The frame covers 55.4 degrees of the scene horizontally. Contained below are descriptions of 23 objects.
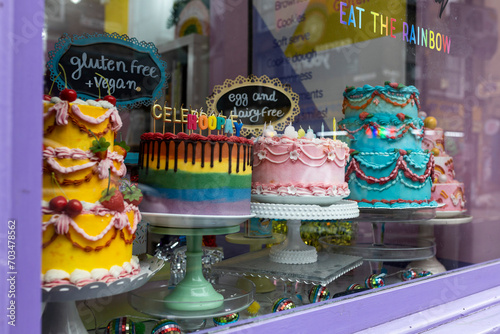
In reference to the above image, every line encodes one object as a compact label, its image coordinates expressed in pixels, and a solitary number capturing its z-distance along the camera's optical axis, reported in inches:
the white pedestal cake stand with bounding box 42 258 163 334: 38.3
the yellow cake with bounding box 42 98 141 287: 40.4
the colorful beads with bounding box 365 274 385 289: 66.6
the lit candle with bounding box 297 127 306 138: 71.3
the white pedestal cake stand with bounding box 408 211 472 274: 80.0
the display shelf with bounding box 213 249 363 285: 65.7
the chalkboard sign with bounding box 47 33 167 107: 49.0
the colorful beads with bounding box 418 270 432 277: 72.7
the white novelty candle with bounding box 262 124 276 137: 69.9
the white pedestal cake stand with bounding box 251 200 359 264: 64.2
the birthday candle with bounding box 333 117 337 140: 77.3
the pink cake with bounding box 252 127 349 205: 68.1
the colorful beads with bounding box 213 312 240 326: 48.5
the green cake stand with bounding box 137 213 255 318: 51.5
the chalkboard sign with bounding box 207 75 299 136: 64.6
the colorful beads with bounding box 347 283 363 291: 64.6
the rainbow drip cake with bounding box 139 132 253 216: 52.0
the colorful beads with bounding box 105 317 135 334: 47.5
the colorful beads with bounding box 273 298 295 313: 53.9
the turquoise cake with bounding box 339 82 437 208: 80.8
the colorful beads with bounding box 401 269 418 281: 70.9
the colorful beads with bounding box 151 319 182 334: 47.7
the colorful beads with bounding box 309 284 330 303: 58.2
